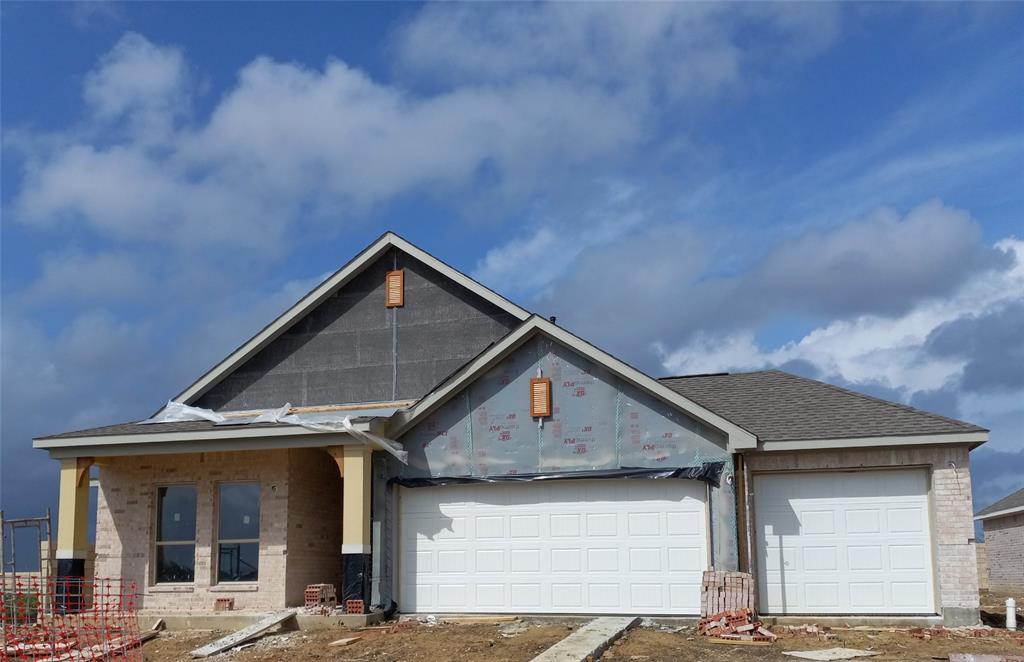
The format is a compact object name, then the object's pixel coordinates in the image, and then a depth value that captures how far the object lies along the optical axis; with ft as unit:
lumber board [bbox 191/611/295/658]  50.55
